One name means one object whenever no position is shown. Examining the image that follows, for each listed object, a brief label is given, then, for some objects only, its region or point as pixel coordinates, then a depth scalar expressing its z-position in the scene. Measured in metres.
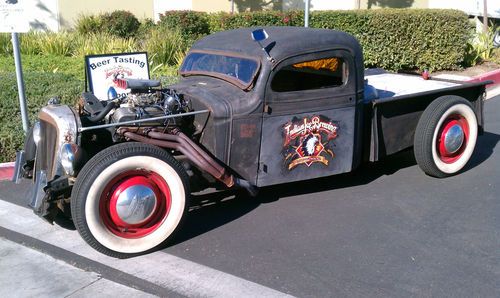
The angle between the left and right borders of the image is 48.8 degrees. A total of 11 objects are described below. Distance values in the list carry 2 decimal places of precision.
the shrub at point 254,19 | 12.20
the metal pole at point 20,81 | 6.01
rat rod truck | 3.98
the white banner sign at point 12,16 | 5.86
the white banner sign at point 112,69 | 6.62
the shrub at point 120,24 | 14.25
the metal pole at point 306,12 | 9.31
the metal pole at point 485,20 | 14.30
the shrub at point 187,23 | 12.33
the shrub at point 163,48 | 10.61
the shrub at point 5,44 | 11.02
